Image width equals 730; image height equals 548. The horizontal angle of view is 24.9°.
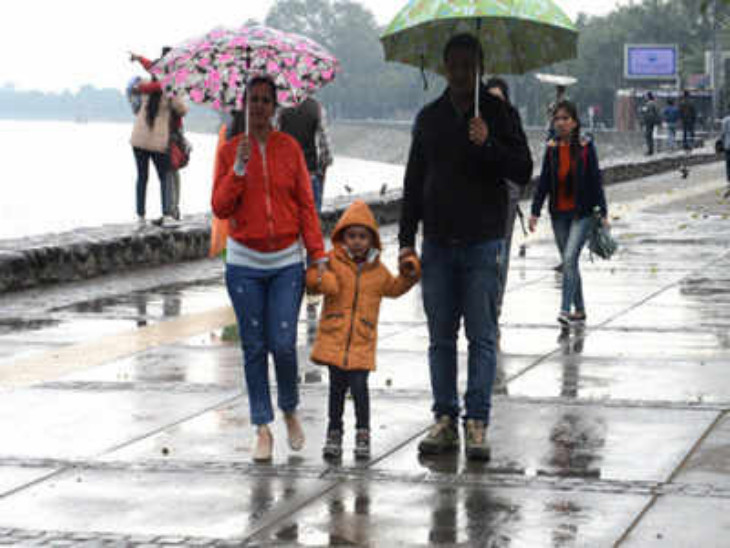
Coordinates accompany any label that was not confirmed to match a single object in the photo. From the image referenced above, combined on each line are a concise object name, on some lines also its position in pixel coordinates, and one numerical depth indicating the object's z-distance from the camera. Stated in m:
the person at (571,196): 11.05
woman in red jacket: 6.89
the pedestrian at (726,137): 26.72
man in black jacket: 6.84
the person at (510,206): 9.39
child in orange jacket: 7.00
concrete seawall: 13.48
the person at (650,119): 47.47
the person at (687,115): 46.41
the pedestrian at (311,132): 12.12
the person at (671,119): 49.84
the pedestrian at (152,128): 16.38
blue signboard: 91.12
